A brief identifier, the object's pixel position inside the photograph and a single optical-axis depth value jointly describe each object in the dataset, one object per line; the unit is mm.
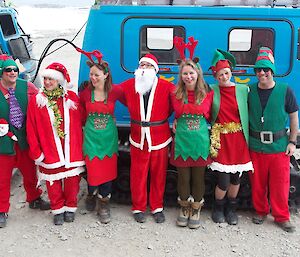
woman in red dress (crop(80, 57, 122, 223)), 4543
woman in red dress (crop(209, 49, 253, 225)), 4430
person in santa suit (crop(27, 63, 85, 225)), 4488
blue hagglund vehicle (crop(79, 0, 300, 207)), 4766
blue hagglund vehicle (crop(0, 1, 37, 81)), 8367
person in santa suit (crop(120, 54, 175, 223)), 4461
